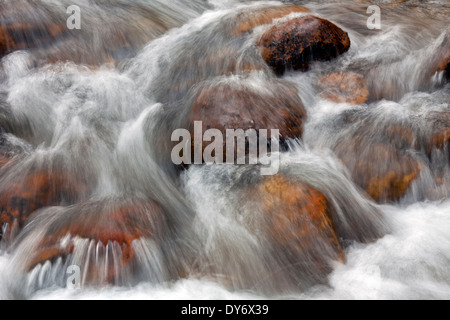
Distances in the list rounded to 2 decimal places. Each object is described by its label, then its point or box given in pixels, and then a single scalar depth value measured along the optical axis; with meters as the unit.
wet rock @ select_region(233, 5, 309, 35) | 5.93
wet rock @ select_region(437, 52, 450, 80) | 4.75
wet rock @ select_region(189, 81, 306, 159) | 4.19
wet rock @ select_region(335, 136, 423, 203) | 3.86
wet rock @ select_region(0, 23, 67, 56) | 5.82
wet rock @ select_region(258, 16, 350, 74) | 5.18
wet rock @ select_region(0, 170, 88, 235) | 3.70
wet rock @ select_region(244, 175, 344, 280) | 3.24
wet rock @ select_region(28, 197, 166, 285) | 3.07
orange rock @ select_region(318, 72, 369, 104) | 4.94
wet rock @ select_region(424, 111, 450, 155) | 4.00
